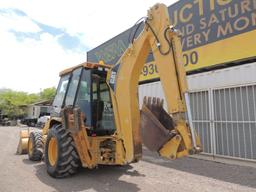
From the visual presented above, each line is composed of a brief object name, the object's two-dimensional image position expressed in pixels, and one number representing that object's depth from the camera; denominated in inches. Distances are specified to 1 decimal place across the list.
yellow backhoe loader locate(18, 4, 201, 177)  122.3
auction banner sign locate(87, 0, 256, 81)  221.4
